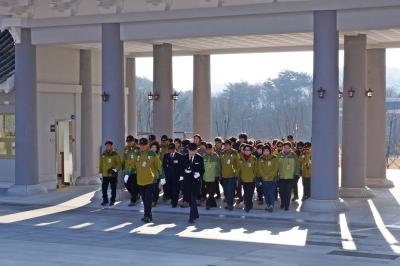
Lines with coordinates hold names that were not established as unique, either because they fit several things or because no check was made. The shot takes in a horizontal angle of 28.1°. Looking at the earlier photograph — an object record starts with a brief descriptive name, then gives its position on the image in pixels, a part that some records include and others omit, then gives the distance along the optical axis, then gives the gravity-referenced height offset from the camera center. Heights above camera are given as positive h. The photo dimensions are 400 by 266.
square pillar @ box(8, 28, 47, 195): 22.89 +0.26
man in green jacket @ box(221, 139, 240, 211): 19.03 -1.02
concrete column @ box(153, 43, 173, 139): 24.20 +1.15
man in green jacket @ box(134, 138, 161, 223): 17.22 -0.96
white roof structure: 18.45 +2.68
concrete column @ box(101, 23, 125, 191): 21.28 +1.22
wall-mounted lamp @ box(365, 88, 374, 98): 23.53 +0.98
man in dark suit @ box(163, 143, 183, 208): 19.50 -1.08
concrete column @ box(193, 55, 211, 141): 28.17 +0.98
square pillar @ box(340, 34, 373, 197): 22.12 +0.05
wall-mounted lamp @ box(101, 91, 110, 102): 21.33 +0.82
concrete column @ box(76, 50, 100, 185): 25.64 +0.32
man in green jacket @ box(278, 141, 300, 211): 18.78 -1.06
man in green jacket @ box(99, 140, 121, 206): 19.83 -0.95
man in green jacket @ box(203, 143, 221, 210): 19.19 -1.08
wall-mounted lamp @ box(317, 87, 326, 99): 18.80 +0.80
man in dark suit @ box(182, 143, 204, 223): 17.23 -1.05
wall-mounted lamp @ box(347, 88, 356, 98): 22.17 +0.94
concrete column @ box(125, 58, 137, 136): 29.30 +1.24
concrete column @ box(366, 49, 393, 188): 24.91 +0.11
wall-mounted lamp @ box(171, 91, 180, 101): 24.66 +0.96
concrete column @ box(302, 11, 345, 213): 18.72 +0.09
